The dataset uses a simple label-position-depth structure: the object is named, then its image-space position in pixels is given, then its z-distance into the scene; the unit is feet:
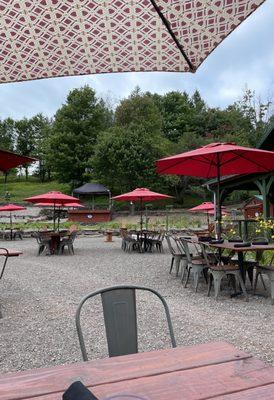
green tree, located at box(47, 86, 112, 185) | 131.23
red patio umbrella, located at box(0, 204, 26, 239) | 61.00
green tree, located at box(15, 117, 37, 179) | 196.24
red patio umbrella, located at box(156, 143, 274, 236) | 22.39
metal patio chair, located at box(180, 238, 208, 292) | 21.98
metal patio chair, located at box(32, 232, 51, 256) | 42.37
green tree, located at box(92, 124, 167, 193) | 103.19
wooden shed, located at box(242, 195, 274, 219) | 58.87
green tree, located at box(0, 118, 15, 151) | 199.37
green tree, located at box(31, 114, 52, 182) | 171.05
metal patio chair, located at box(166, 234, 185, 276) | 25.66
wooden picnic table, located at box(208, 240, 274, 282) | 18.98
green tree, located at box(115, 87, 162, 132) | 125.90
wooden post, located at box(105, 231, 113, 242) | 59.36
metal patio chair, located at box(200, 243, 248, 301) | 19.95
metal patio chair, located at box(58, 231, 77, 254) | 42.29
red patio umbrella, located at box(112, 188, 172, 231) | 46.55
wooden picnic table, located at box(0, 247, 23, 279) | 19.00
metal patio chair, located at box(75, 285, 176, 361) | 7.26
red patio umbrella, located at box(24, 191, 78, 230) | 45.13
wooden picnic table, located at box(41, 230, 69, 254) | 42.68
